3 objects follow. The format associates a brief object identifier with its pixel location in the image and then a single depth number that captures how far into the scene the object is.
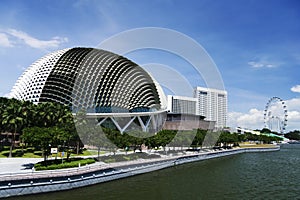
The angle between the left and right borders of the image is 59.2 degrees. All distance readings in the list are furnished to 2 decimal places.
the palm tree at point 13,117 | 41.53
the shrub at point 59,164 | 30.32
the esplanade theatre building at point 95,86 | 75.62
